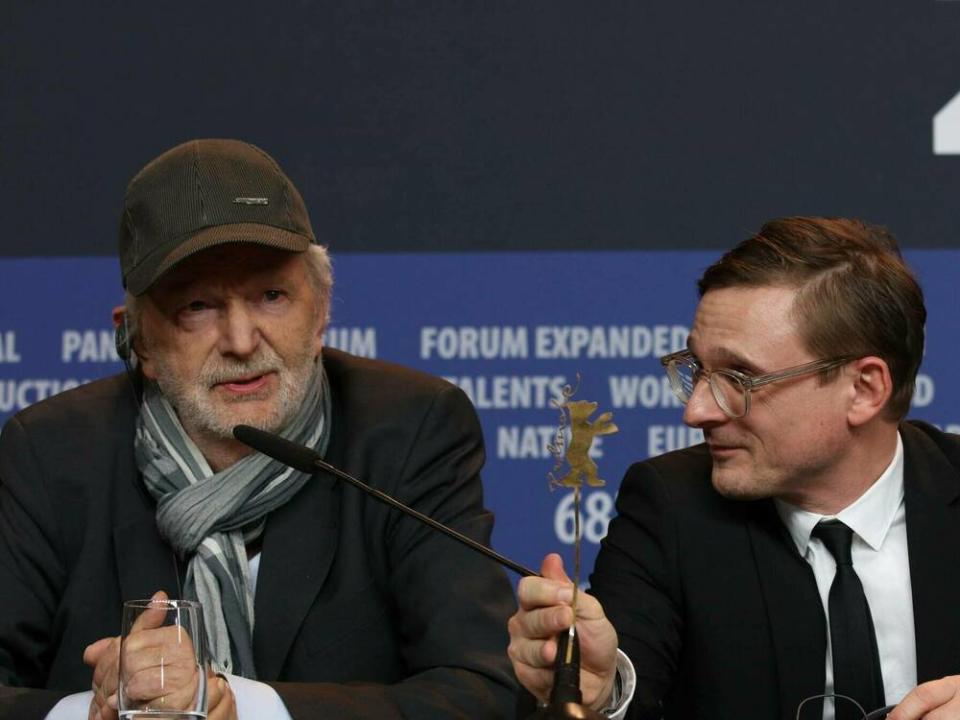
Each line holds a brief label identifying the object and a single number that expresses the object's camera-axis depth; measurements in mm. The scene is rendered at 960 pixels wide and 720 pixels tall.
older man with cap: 5130
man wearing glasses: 5106
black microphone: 4806
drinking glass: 4673
